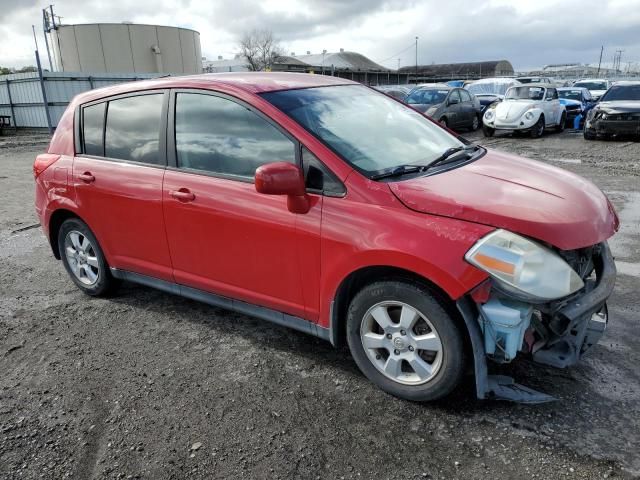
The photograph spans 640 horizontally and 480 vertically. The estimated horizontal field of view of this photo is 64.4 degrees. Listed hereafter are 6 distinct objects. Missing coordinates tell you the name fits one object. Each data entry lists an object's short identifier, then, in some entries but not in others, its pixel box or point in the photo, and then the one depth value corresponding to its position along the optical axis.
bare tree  63.69
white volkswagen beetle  15.84
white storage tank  40.97
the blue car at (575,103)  18.41
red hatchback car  2.45
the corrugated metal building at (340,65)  62.81
